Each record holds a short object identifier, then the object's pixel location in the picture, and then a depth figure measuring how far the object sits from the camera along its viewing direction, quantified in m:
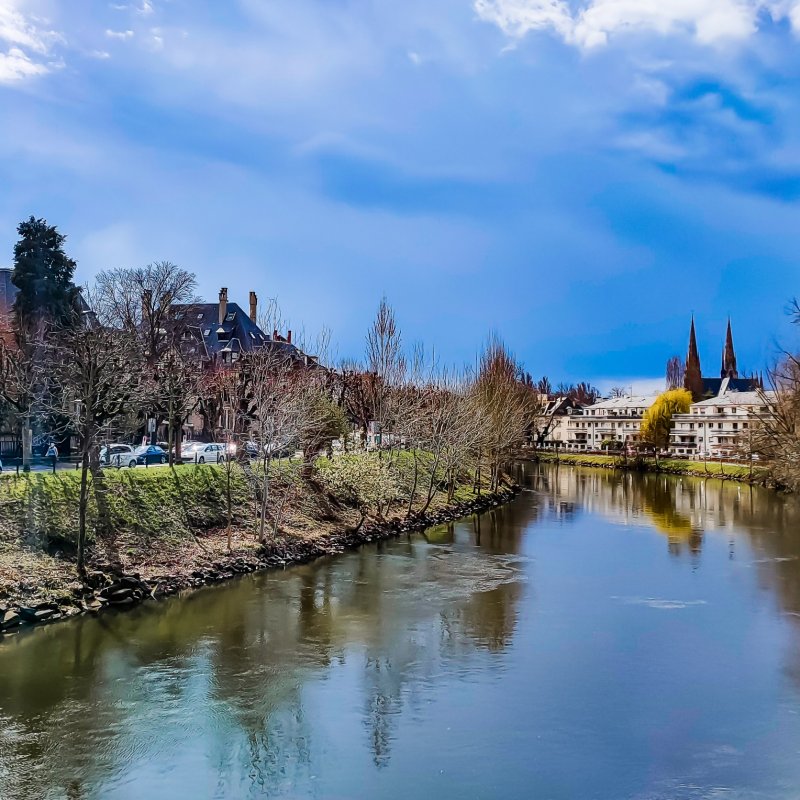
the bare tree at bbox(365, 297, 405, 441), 55.28
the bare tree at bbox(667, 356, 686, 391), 163.50
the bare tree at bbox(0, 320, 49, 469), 34.75
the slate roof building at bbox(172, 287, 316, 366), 62.78
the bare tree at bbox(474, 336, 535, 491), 57.16
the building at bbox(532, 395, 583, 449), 147.46
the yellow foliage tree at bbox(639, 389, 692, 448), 114.00
